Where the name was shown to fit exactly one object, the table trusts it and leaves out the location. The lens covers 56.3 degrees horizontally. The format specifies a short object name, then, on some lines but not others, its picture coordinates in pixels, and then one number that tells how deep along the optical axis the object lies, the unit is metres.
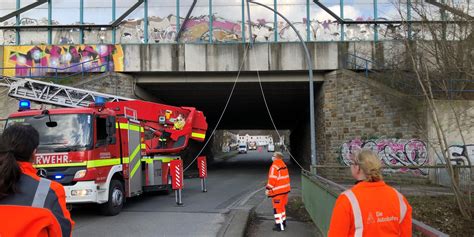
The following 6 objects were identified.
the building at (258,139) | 145.25
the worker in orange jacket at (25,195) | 2.15
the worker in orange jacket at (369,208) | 2.94
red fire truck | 9.91
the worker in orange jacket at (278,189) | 9.18
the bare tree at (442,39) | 14.84
